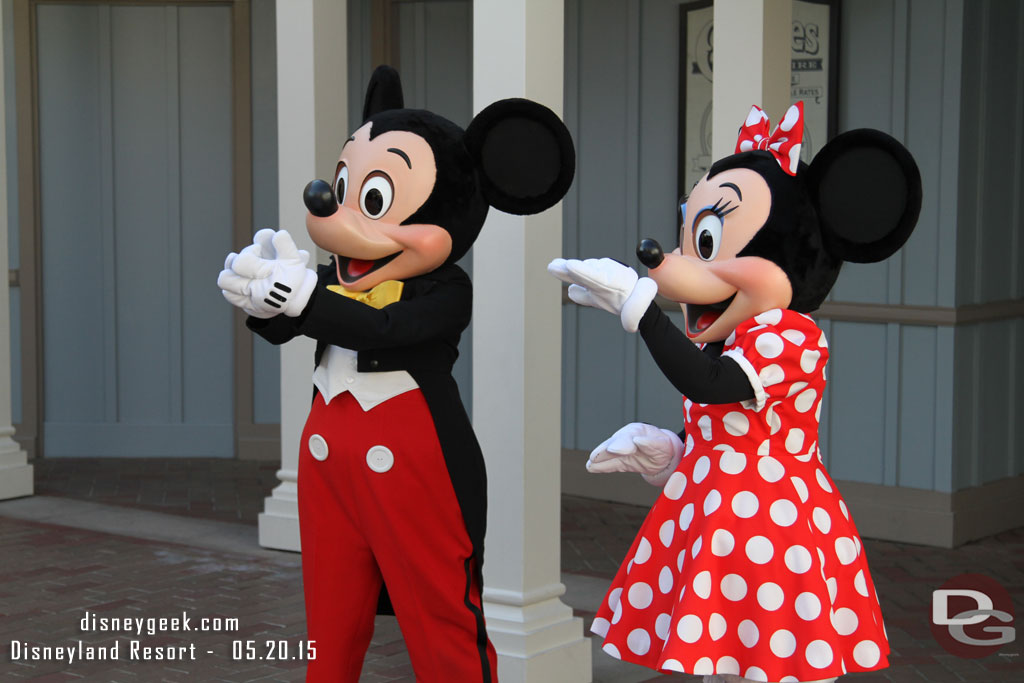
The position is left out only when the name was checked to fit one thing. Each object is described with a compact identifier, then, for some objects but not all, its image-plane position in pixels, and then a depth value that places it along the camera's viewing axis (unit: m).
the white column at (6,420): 7.11
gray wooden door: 8.41
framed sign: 6.41
